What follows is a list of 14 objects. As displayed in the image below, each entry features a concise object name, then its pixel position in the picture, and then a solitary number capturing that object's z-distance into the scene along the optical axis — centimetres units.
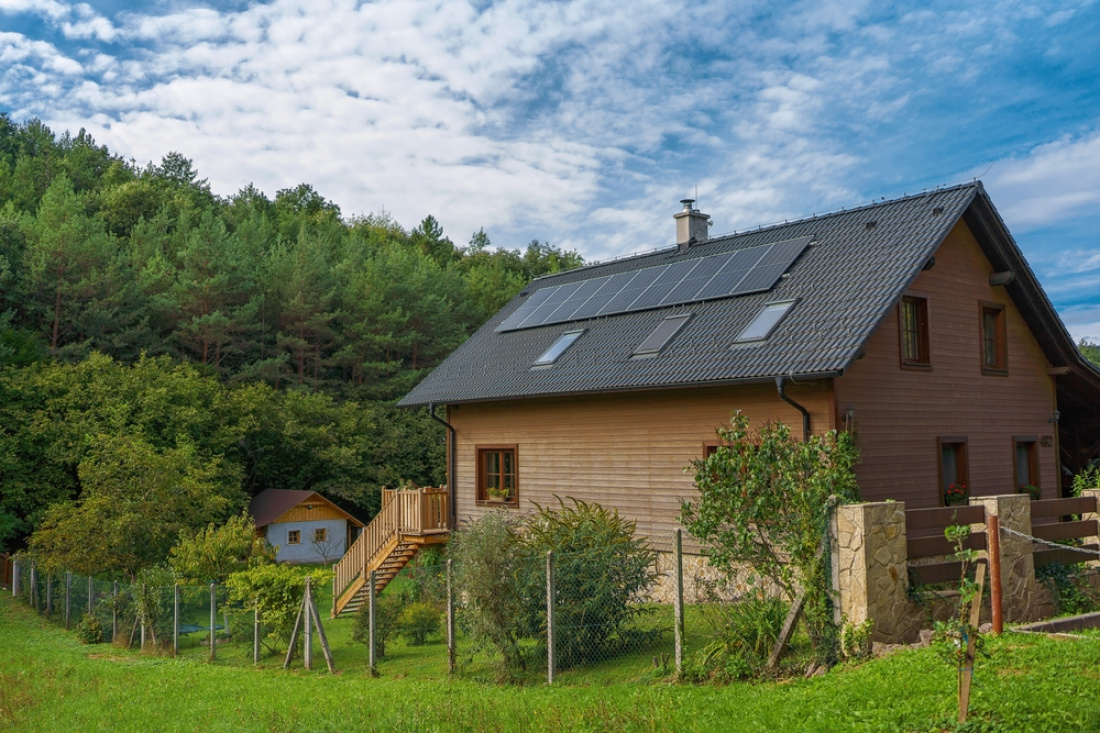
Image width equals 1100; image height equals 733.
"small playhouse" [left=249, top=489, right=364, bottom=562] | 3089
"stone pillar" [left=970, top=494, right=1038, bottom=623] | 1024
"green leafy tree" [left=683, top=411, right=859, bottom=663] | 931
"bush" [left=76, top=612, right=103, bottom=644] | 1747
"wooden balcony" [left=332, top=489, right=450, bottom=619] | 2008
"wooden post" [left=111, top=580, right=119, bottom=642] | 1728
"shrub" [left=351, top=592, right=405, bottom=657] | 1428
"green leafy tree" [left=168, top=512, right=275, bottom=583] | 1958
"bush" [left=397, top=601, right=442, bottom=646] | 1490
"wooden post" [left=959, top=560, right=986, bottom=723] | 605
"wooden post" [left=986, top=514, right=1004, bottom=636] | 801
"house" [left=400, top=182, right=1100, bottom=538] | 1475
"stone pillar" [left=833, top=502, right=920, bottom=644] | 902
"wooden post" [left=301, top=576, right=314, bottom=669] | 1359
